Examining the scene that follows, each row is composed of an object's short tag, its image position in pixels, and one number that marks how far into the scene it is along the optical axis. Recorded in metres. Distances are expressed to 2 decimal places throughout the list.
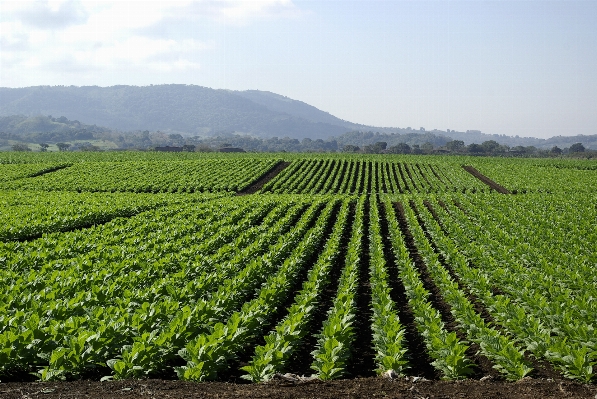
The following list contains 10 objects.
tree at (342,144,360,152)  155.07
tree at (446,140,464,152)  144.90
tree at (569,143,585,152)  156.50
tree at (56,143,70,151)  164.65
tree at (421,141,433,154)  130.94
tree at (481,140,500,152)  139.12
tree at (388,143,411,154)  134.62
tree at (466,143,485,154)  136.88
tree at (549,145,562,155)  136.40
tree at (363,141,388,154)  136.43
